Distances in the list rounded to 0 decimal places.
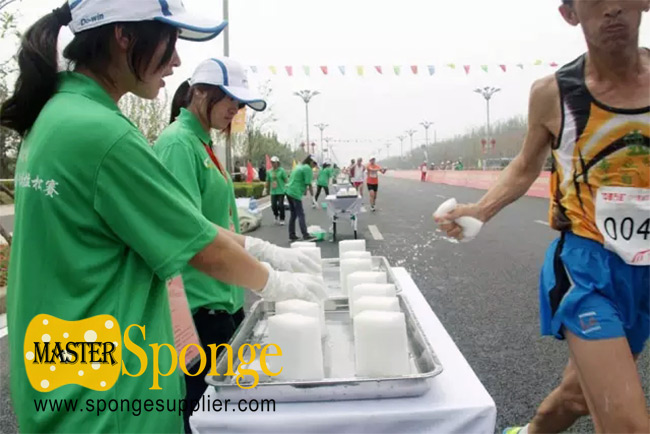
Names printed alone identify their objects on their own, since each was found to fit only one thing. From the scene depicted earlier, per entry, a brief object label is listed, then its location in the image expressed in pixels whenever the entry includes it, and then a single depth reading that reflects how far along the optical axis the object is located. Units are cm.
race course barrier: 1625
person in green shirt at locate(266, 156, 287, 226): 1161
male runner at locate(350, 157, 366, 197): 1583
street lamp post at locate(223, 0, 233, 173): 1196
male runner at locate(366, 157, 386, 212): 1359
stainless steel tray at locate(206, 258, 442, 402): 109
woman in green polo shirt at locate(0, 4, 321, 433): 94
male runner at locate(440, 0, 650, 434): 138
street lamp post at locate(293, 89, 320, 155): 3651
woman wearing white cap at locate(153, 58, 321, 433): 180
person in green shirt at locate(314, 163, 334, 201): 1634
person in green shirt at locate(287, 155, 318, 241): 909
